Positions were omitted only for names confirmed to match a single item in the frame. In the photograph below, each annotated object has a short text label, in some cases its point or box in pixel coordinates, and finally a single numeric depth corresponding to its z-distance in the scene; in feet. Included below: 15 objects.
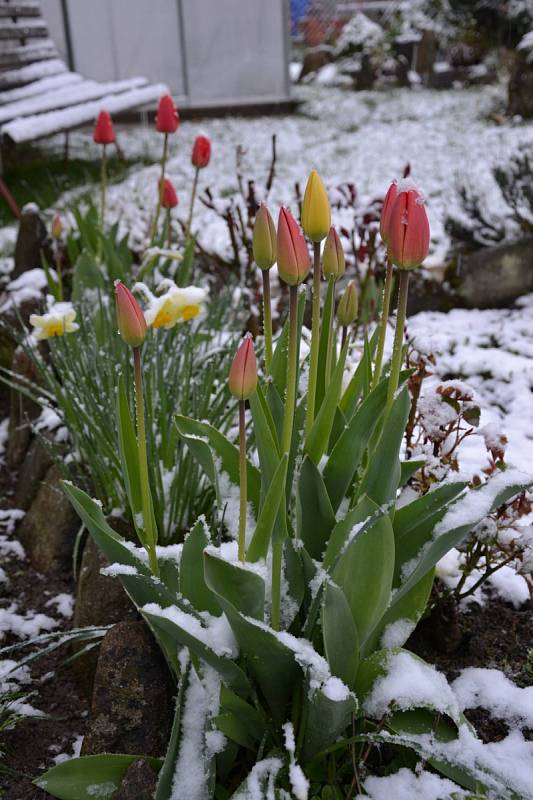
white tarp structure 25.79
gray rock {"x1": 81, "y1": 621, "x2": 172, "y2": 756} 4.20
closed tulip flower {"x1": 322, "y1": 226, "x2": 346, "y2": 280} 3.88
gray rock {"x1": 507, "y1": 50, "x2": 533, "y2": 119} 24.20
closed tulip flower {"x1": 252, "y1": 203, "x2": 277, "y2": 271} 3.34
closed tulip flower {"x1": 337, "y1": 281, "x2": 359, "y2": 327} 4.34
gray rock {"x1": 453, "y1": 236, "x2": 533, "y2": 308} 11.53
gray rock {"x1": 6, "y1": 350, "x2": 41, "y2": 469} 8.16
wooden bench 17.12
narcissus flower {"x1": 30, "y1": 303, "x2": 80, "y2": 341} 5.74
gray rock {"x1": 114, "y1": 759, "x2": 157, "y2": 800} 3.66
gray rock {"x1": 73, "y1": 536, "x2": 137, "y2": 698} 5.26
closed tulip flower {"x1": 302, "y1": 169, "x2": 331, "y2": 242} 3.35
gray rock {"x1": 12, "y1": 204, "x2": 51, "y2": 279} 10.19
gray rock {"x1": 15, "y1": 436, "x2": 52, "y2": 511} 7.22
